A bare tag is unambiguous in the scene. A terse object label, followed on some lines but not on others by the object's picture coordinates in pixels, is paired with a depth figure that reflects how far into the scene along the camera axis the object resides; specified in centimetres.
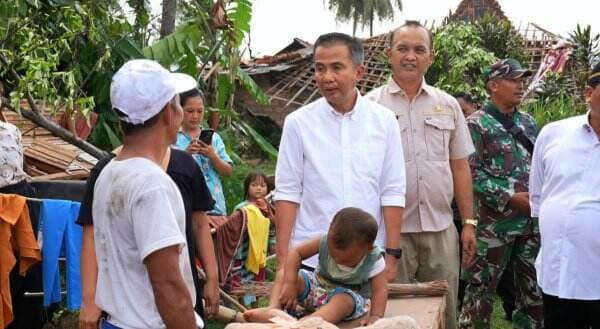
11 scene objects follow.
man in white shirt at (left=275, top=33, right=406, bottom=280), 455
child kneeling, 412
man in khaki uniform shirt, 536
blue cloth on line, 607
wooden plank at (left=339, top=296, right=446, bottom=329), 428
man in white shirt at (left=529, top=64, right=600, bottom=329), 462
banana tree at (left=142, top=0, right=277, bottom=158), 956
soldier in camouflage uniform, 605
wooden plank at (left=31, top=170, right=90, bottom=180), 739
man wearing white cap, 292
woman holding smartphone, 614
